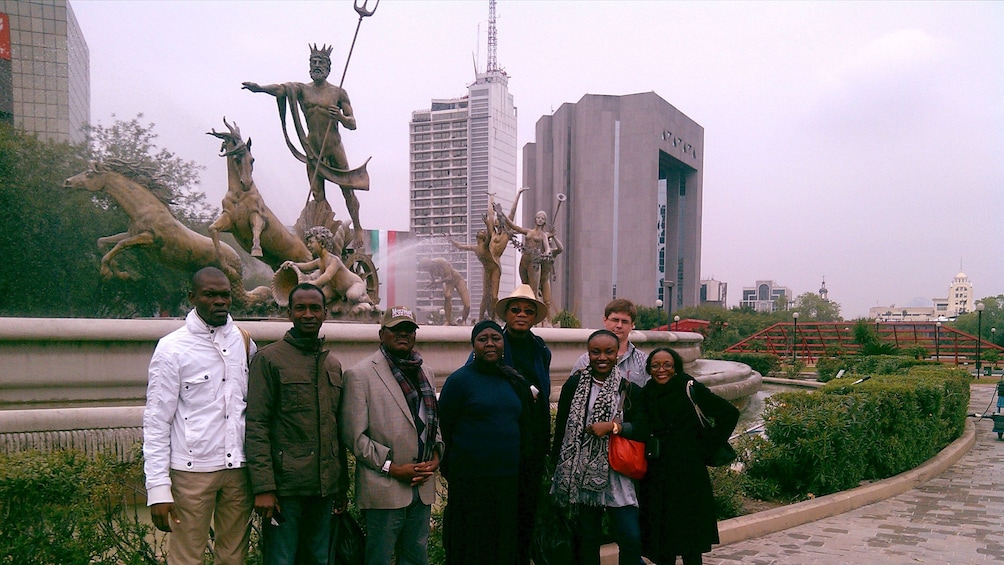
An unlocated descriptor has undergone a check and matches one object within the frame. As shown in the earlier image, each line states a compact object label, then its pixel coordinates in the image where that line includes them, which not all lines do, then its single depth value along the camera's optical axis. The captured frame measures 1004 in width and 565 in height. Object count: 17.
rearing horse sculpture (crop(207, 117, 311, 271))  9.88
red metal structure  32.09
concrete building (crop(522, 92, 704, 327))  57.75
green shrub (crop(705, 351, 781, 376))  23.83
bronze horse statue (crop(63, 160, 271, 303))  9.56
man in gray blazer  2.85
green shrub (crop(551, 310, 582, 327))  17.72
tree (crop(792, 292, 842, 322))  96.94
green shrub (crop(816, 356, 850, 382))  19.22
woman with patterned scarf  3.36
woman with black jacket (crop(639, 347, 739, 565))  3.45
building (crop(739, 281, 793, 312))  157.80
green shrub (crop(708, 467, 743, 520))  5.15
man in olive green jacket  2.61
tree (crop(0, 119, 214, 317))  20.33
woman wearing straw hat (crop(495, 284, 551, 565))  3.30
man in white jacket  2.51
